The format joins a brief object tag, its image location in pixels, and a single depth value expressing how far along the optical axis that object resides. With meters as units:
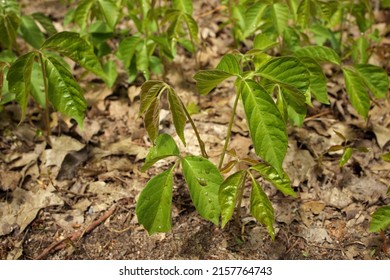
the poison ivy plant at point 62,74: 0.64
